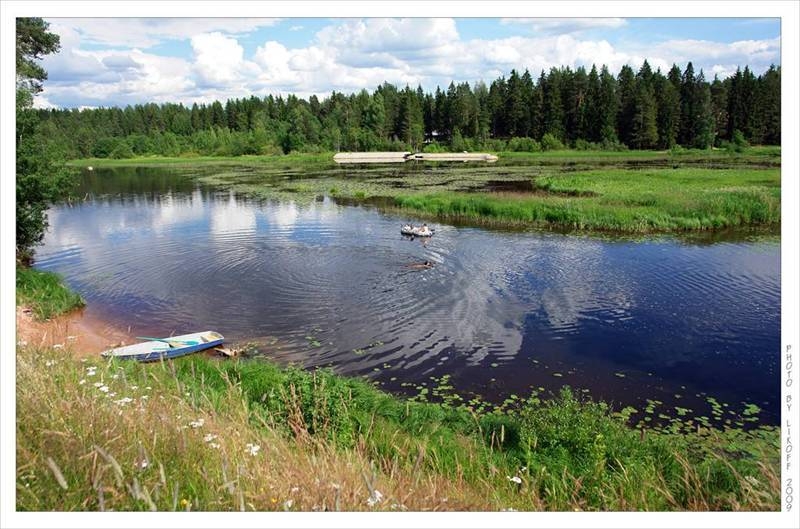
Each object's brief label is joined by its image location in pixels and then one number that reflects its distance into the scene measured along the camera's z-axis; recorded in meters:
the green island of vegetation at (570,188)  29.25
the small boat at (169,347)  13.01
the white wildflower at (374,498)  4.45
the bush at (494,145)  81.56
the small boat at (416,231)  26.68
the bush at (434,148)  83.94
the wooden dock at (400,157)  79.69
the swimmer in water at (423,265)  21.56
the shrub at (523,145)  76.88
